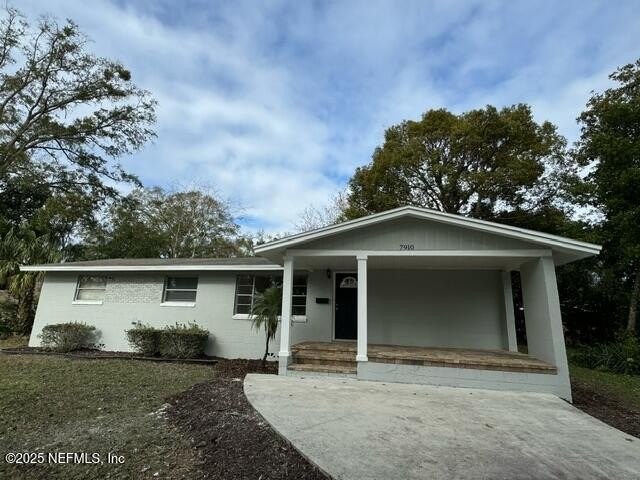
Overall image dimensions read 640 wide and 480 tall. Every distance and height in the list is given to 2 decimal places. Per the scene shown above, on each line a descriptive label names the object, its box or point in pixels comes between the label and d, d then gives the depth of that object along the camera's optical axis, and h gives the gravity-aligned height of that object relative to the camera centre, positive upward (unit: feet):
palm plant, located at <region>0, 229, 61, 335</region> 39.86 +4.55
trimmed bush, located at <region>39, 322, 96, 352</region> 31.68 -2.16
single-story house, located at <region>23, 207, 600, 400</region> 21.16 +1.75
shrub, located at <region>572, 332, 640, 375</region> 29.73 -2.47
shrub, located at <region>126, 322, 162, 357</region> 29.91 -2.11
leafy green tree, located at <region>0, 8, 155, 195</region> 47.14 +29.43
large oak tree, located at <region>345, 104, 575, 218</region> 45.55 +21.58
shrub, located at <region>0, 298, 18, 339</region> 40.09 -0.85
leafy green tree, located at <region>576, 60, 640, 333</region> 32.24 +15.31
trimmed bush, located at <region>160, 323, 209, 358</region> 29.22 -2.20
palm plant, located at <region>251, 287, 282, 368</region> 25.20 +0.66
